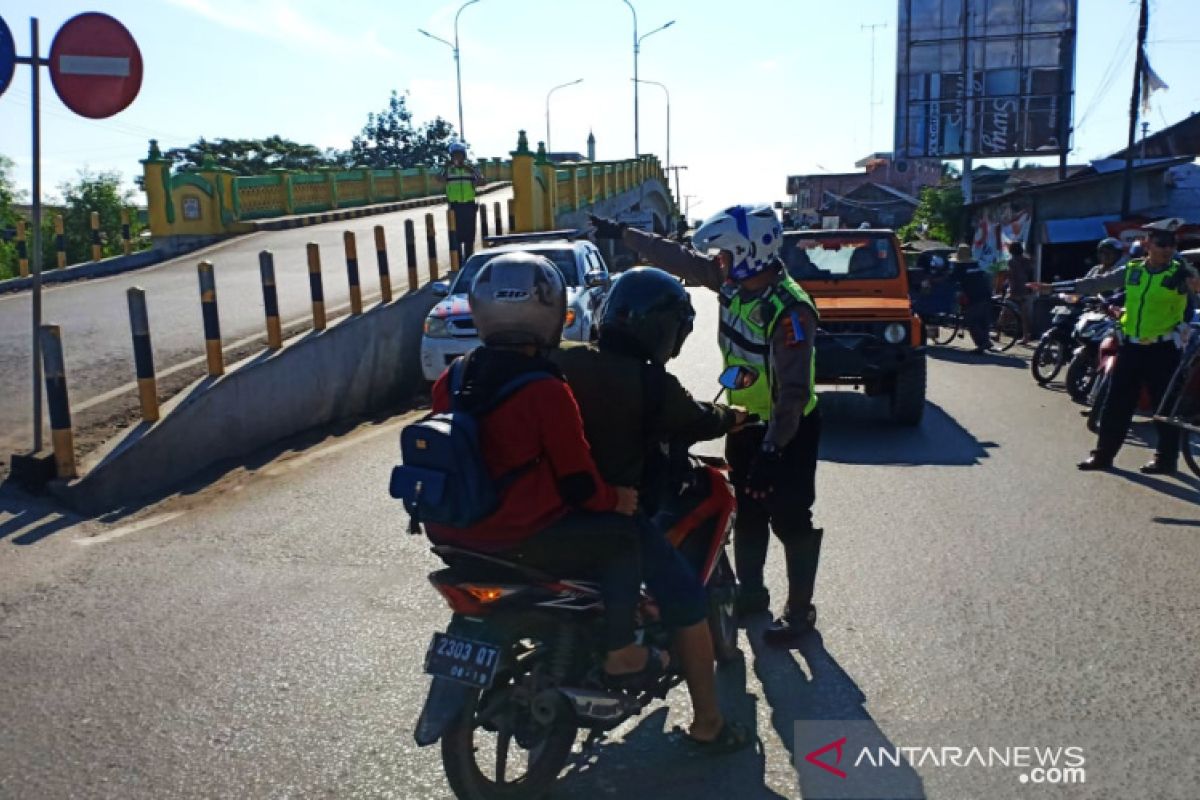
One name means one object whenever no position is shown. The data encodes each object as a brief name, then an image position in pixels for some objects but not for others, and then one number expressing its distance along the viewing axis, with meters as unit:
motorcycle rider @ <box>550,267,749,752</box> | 3.51
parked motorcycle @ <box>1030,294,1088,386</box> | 13.42
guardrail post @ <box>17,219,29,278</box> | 20.56
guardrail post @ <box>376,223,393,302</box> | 13.25
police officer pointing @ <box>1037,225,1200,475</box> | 7.98
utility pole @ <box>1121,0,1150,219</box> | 24.59
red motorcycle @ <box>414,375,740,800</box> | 3.21
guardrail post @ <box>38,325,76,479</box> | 7.02
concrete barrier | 7.36
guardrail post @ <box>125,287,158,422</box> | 7.75
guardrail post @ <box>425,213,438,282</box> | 15.38
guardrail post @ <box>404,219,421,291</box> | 14.20
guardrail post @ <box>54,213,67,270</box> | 20.53
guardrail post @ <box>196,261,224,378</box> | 8.78
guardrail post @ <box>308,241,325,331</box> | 11.16
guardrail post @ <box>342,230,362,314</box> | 12.13
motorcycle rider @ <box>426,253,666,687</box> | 3.18
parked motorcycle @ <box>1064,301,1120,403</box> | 11.84
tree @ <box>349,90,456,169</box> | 76.31
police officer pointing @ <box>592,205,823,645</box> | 4.53
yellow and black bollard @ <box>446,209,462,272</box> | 16.80
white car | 11.65
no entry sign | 7.23
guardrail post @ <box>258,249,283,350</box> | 9.95
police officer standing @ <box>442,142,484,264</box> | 17.23
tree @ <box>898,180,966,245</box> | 40.81
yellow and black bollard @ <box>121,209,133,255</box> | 22.84
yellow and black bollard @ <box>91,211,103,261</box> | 22.35
